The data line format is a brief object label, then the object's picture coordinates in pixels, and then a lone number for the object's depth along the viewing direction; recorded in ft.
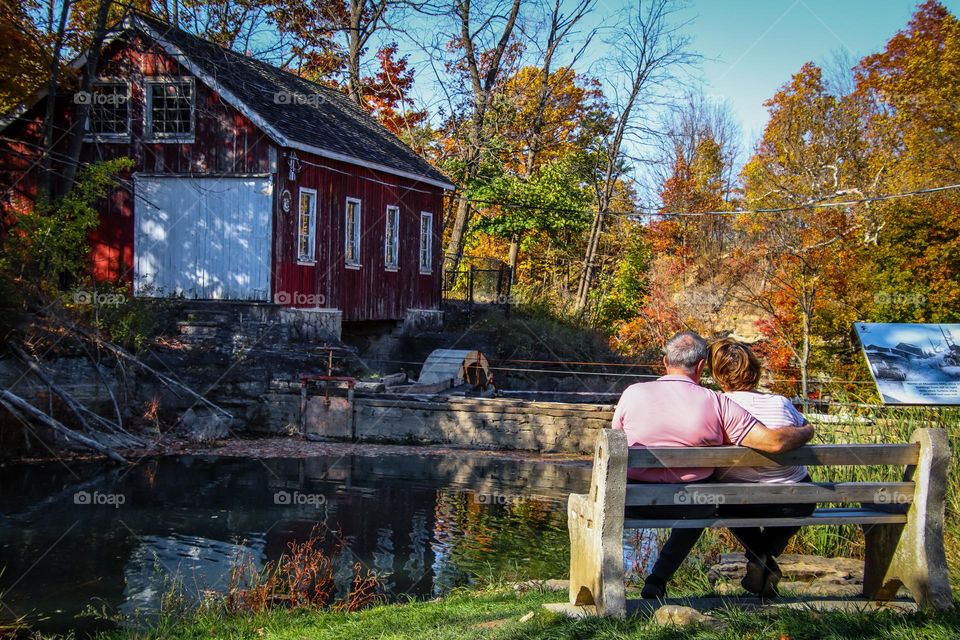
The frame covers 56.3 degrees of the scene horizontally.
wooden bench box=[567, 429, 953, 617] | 16.35
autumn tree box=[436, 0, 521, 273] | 103.60
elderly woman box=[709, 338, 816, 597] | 17.72
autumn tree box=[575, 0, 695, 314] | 103.24
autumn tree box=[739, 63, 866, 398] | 59.93
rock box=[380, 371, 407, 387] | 63.67
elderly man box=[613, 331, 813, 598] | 17.30
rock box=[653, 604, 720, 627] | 15.31
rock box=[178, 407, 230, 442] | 57.21
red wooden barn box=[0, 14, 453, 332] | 64.49
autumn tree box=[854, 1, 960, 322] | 54.85
